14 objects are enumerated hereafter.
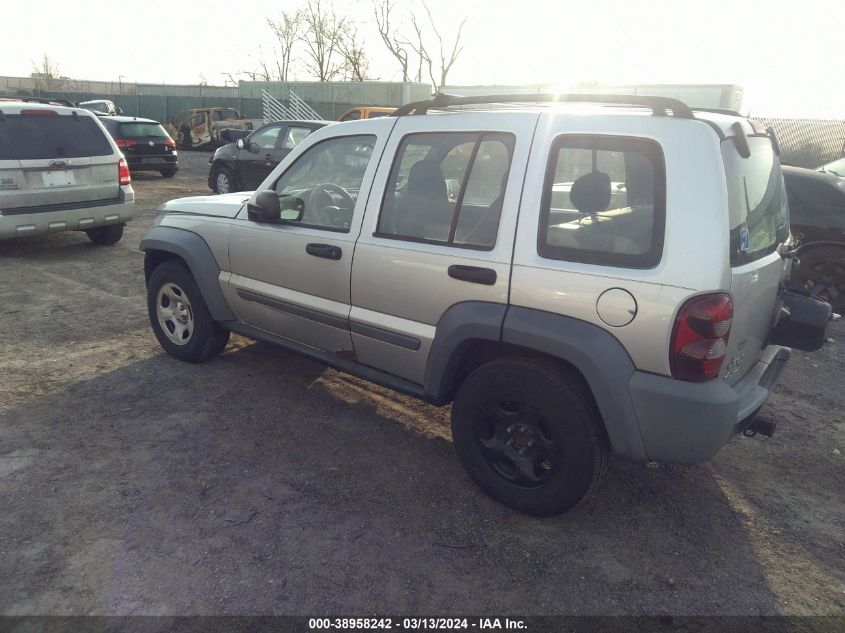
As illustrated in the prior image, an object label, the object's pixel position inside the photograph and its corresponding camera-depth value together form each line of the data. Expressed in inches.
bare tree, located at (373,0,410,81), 1620.3
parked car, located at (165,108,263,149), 981.9
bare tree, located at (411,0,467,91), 1526.8
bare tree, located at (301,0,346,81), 1779.0
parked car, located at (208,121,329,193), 466.6
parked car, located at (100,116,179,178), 592.7
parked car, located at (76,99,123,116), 1012.5
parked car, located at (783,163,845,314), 247.9
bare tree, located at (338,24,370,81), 1745.8
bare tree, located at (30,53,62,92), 2096.5
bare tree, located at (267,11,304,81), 1969.7
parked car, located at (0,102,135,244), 270.5
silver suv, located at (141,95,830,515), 98.4
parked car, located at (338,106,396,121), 569.8
